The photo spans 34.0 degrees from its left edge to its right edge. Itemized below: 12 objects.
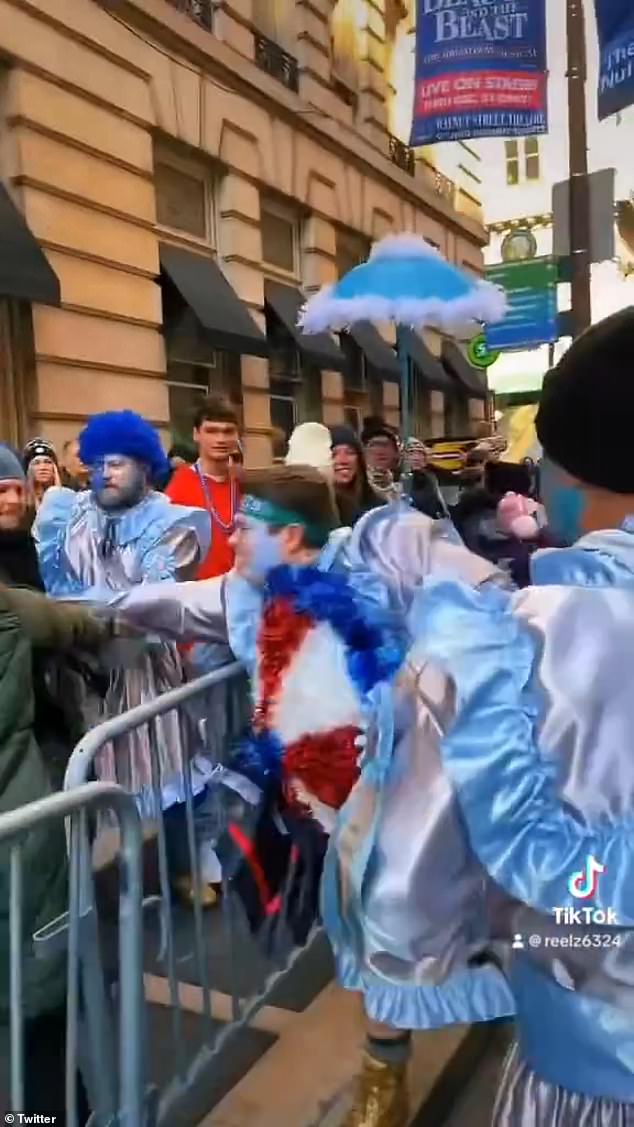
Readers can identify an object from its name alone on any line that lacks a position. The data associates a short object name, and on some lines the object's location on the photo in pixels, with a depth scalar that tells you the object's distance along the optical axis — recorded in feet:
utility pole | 26.86
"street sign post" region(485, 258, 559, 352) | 45.88
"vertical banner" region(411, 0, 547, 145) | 29.12
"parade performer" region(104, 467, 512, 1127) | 5.36
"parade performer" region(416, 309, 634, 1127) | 4.18
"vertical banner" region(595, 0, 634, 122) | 26.78
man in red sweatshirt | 14.99
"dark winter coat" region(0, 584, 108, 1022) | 6.59
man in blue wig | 13.01
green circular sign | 71.31
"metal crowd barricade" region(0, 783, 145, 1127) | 6.52
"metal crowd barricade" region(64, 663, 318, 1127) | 8.38
